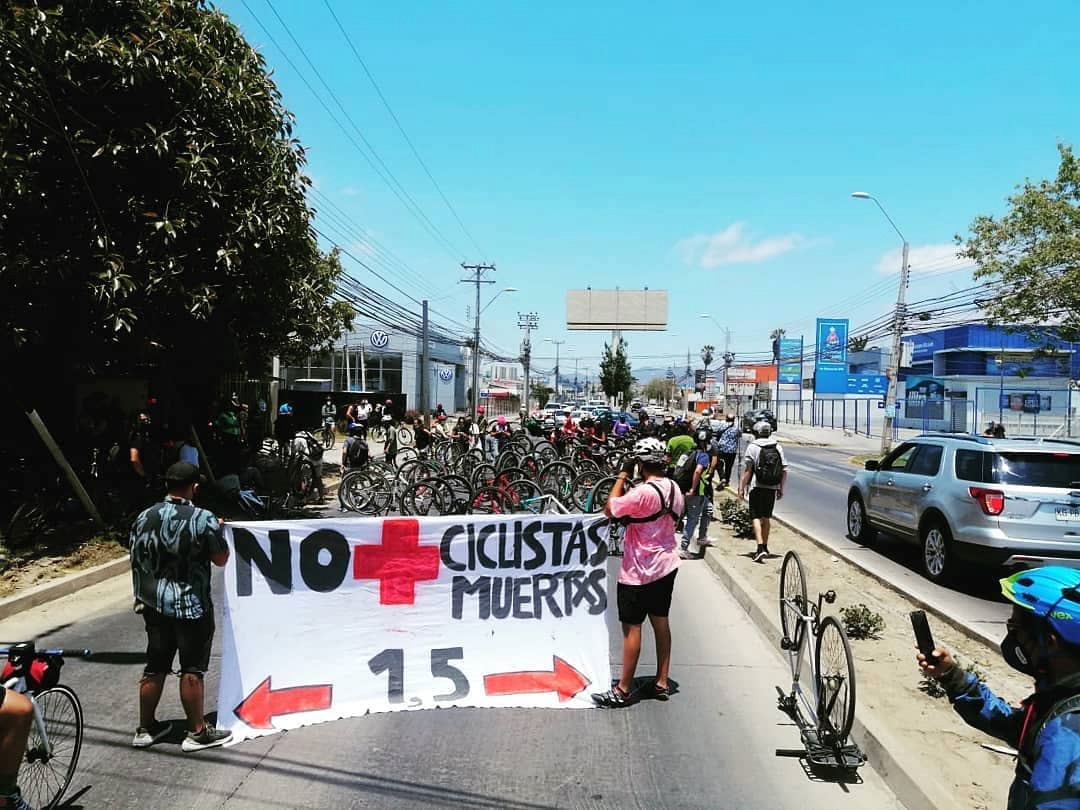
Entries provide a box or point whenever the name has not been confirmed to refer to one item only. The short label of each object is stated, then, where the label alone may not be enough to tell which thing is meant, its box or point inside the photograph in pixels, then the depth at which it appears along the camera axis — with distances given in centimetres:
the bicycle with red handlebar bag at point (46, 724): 344
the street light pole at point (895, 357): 3006
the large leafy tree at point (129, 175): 918
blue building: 4000
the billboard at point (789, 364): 8312
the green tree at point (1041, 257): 1772
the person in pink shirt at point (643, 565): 506
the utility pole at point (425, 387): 3281
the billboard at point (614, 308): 4762
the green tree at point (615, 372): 7644
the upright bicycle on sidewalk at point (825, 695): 412
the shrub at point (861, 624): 650
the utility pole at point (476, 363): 4447
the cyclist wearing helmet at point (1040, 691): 198
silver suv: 821
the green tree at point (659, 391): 17875
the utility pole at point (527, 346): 6438
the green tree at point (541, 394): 13125
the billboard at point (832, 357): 6369
